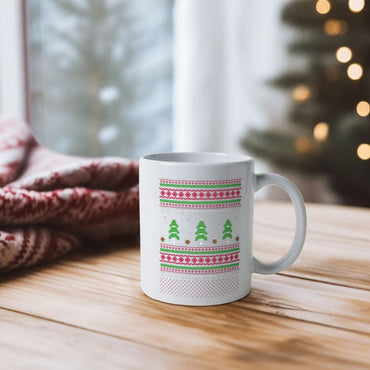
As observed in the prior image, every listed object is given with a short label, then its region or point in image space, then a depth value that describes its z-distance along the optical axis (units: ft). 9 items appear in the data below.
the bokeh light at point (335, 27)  6.09
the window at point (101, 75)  7.20
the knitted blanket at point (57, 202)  2.19
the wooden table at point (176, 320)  1.45
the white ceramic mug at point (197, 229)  1.81
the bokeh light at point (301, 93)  6.49
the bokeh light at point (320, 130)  6.37
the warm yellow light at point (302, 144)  6.48
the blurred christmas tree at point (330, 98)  6.01
